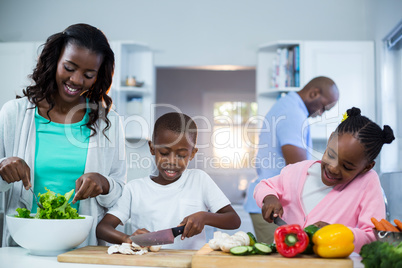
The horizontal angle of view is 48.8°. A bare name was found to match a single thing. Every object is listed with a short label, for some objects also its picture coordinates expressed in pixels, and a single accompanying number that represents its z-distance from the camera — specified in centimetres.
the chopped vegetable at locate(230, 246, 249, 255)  96
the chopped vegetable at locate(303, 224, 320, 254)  99
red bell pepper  95
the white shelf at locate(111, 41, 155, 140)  335
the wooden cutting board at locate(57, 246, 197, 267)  97
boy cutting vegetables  131
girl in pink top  113
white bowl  103
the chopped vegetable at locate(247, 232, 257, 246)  109
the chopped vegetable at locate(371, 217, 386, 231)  97
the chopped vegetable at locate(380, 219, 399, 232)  96
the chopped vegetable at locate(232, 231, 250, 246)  104
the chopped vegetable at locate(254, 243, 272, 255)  98
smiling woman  124
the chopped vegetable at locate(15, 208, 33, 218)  107
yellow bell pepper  93
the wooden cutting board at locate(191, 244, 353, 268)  91
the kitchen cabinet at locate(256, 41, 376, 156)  325
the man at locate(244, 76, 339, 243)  183
